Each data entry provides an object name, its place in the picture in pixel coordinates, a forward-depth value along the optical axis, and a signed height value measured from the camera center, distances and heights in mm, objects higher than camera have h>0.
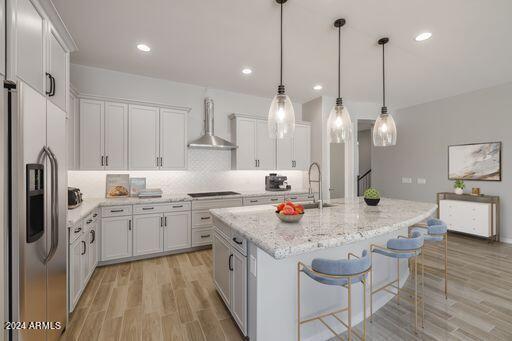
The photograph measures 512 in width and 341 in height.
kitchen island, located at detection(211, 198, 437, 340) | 1561 -727
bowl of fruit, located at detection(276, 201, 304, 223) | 1851 -356
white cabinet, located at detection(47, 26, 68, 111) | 1767 +843
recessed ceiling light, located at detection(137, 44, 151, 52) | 2918 +1612
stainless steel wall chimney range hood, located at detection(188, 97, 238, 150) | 4039 +587
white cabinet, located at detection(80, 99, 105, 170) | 3293 +526
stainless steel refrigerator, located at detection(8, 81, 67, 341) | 1261 -280
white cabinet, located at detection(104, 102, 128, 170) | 3452 +535
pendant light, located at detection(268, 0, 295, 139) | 2018 +488
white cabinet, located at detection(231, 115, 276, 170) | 4488 +512
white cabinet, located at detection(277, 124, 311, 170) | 4938 +452
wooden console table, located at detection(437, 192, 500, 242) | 4258 -701
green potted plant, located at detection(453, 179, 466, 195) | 4711 -338
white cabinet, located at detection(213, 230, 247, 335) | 1813 -971
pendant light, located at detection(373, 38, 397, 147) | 2652 +484
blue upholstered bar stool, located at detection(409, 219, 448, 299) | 2340 -626
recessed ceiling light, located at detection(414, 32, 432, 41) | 2639 +1592
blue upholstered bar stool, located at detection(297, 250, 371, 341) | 1433 -645
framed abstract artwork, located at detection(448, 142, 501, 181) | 4379 +191
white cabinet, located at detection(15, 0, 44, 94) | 1362 +817
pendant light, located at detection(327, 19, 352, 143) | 2438 +521
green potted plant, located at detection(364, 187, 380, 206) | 2621 -315
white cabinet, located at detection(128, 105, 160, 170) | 3611 +537
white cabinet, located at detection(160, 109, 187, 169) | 3826 +529
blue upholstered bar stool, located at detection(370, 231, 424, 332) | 1846 -632
